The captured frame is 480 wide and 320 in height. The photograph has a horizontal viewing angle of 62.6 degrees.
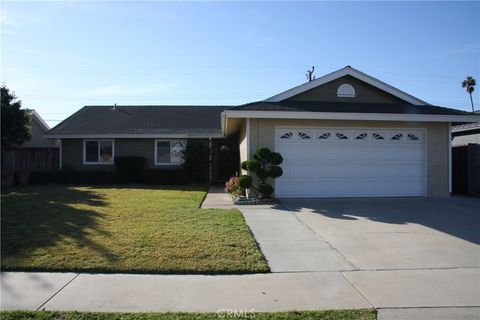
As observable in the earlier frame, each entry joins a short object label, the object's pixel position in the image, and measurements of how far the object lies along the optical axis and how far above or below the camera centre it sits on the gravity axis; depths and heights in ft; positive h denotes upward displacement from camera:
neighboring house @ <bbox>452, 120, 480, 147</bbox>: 54.96 +4.03
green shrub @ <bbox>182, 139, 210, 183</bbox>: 64.31 +0.04
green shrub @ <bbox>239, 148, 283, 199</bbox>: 40.01 -0.62
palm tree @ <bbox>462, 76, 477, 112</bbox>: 185.86 +36.68
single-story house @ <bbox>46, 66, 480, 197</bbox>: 42.42 +2.79
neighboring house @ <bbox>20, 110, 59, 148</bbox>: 90.74 +7.11
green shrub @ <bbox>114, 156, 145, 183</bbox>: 64.80 -1.06
